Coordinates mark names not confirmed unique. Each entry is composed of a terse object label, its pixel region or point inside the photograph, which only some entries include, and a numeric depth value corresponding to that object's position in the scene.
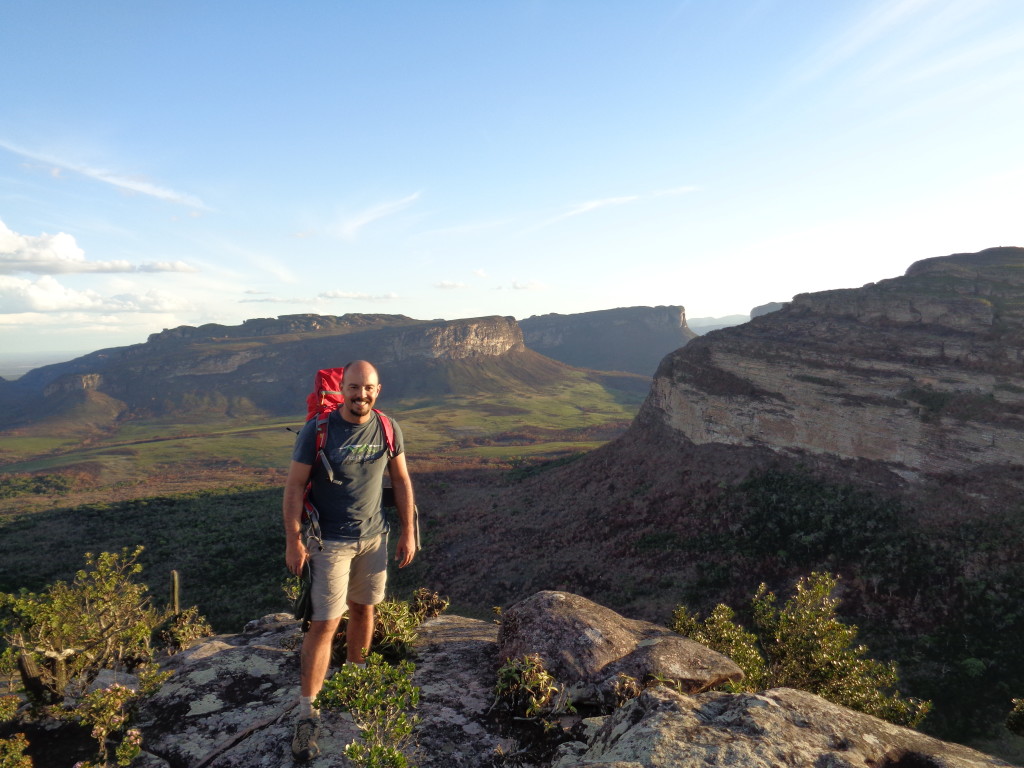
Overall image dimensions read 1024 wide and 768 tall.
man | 5.59
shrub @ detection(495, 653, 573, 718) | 5.78
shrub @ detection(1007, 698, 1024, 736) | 7.09
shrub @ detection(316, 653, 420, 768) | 3.85
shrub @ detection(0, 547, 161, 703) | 6.18
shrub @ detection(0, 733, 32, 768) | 4.39
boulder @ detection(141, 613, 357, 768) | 5.34
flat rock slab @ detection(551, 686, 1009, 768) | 4.04
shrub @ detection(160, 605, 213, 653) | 8.61
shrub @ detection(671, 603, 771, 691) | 7.73
